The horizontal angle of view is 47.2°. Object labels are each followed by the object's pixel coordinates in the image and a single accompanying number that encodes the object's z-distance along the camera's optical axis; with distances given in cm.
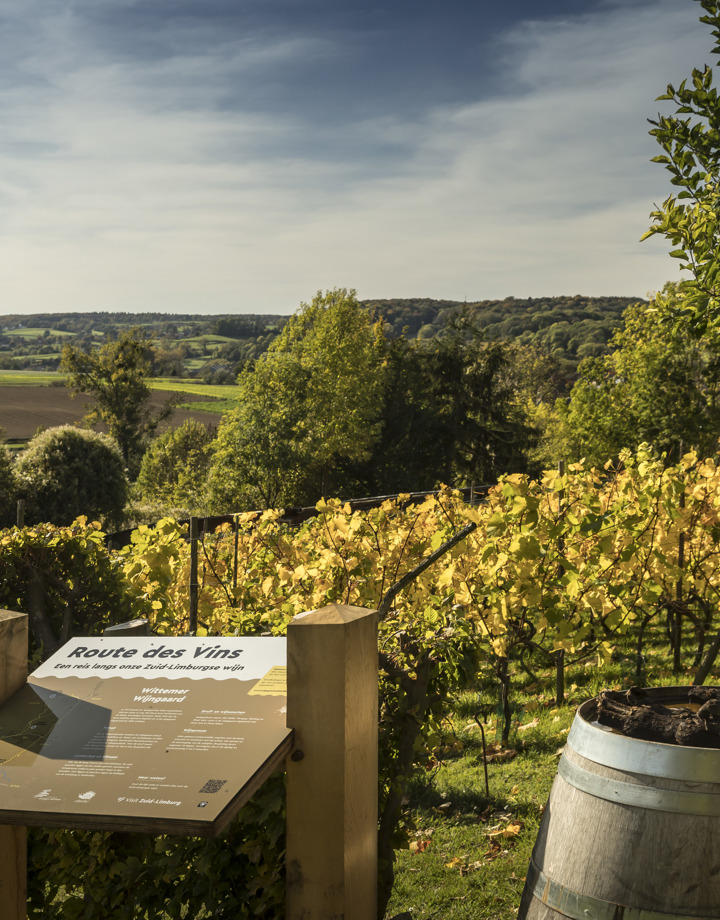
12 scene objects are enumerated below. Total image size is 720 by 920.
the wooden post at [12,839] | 223
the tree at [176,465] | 4159
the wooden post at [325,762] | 195
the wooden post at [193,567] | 452
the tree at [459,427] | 3772
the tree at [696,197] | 412
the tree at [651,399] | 3273
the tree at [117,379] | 4516
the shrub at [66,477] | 2369
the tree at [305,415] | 3559
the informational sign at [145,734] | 171
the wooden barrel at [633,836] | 191
